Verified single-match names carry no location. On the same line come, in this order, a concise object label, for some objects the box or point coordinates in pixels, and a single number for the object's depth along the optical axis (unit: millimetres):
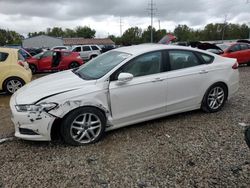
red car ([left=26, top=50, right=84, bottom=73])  10103
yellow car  5566
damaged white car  2742
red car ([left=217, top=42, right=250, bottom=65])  9682
